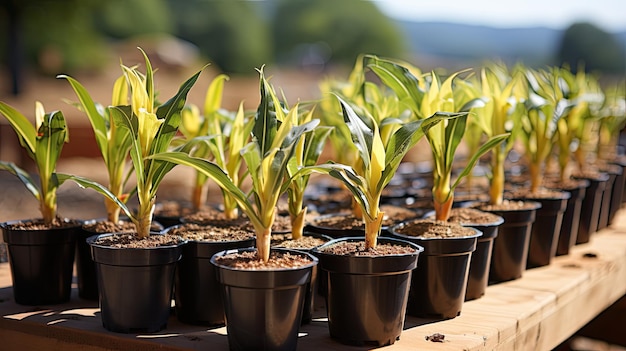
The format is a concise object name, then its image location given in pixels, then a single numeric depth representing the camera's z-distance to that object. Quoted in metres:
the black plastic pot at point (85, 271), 2.02
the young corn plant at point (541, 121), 2.58
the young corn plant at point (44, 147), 1.93
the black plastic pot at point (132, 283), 1.63
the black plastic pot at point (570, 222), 2.82
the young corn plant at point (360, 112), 2.17
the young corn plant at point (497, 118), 2.33
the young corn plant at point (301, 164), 1.82
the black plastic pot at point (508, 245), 2.30
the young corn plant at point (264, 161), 1.46
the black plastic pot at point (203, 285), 1.73
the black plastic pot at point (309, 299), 1.71
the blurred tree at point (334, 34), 62.62
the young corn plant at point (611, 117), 3.54
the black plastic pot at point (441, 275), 1.81
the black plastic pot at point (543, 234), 2.57
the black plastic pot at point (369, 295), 1.54
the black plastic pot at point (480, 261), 2.02
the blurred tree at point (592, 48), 67.12
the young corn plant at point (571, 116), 2.79
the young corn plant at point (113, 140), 1.97
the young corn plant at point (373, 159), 1.58
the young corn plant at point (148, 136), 1.70
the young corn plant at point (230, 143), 2.04
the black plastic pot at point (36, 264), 1.93
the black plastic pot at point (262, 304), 1.42
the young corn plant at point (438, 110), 2.00
